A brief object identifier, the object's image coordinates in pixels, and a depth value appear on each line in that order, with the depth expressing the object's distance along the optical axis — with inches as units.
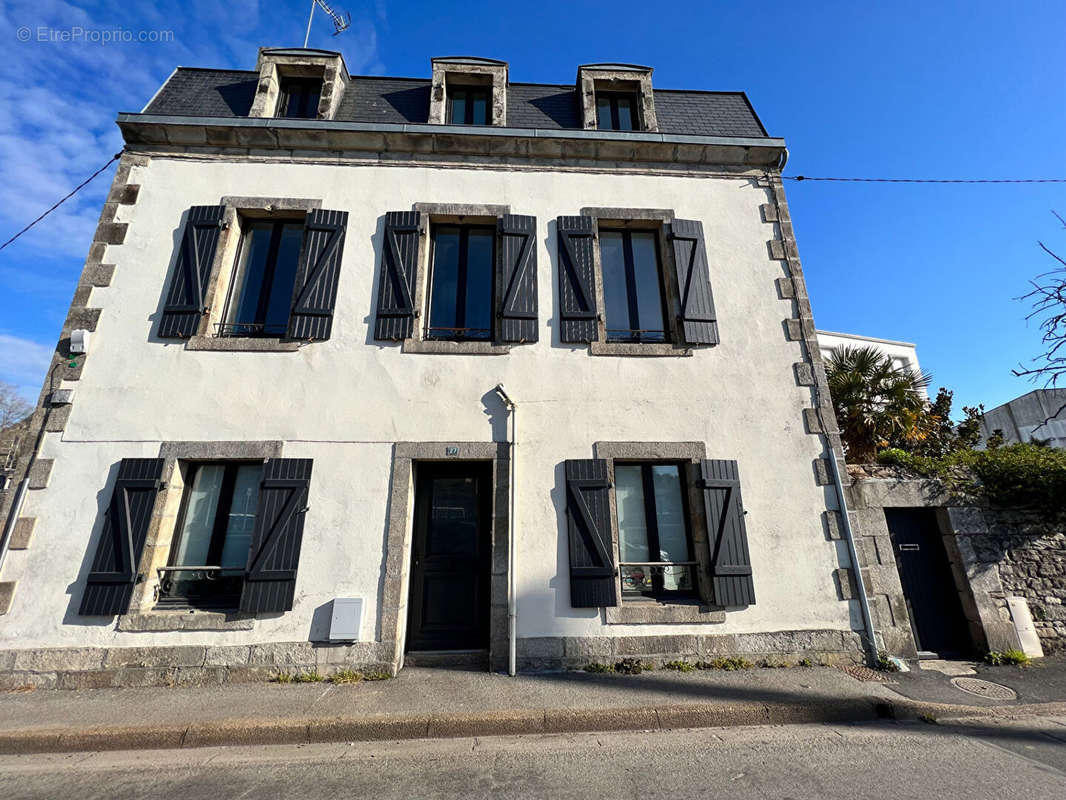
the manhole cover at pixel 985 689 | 167.9
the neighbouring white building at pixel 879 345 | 822.5
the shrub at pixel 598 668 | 184.9
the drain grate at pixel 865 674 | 176.6
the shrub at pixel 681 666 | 184.5
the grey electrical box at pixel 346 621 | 180.2
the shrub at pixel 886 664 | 186.7
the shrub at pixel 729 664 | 186.7
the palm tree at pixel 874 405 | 334.0
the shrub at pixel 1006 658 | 195.0
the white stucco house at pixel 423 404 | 187.6
